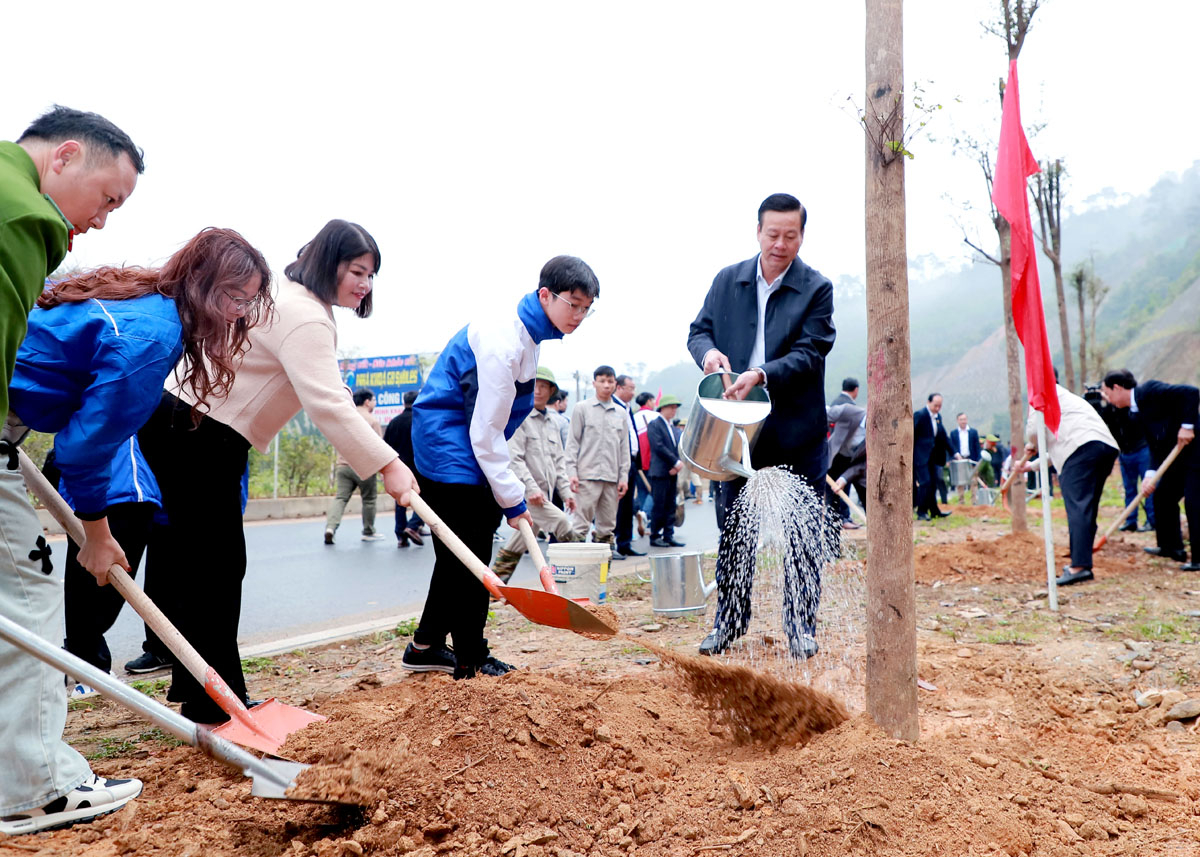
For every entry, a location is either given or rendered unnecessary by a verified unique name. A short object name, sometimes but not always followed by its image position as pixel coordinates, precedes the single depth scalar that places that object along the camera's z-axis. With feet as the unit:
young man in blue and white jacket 11.14
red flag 17.81
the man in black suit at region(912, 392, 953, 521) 41.70
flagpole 17.25
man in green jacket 5.61
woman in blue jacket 6.97
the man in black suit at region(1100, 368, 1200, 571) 23.81
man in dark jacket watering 12.59
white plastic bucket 16.24
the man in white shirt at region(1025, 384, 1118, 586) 21.58
